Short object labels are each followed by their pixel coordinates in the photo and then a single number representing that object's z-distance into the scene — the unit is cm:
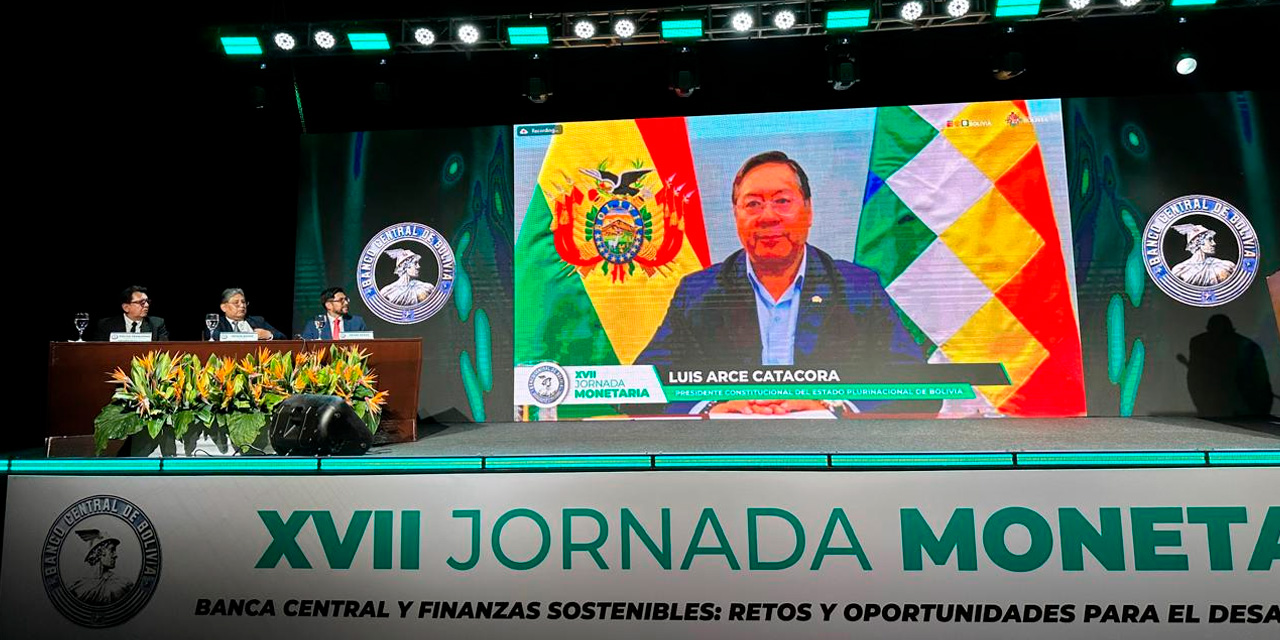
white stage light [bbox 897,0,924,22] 498
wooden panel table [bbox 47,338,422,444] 401
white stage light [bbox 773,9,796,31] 515
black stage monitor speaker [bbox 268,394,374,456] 293
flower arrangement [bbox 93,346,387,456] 335
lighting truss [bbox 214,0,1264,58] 502
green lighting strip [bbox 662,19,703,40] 524
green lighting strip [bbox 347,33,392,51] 538
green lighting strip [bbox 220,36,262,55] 535
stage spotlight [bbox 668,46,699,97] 551
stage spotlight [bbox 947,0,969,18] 498
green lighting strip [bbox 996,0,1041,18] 494
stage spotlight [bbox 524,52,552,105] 564
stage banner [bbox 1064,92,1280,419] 575
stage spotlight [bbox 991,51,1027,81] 526
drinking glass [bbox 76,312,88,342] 407
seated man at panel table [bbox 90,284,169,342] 482
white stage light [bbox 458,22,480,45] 529
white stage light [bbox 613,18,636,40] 524
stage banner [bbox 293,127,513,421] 634
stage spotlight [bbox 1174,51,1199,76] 524
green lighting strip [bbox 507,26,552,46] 530
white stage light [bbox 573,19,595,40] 527
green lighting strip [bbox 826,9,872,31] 504
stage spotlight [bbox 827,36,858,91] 536
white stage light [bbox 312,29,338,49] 533
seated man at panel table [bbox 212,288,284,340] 501
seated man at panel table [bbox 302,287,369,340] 551
